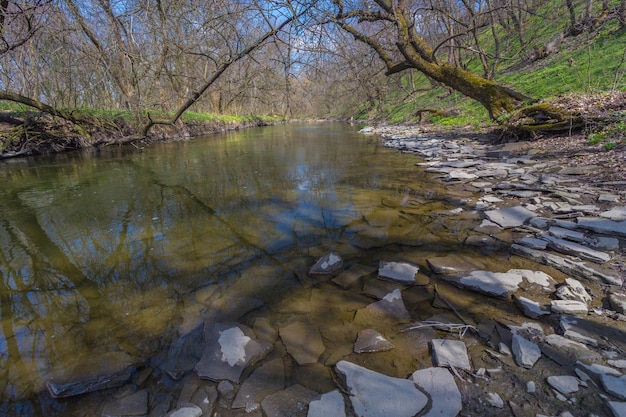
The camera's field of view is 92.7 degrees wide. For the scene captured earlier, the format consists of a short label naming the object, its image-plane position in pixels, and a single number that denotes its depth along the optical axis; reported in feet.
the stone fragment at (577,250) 7.47
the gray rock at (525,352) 5.04
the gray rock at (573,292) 6.32
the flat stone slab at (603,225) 8.38
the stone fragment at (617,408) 3.88
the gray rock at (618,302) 5.83
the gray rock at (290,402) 4.73
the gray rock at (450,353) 5.21
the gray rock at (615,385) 4.18
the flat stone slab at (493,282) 6.97
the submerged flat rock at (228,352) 5.57
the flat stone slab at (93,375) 5.40
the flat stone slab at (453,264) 8.20
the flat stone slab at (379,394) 4.47
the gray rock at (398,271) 8.03
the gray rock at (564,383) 4.46
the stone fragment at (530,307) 6.11
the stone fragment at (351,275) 8.16
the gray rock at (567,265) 6.81
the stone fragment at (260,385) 4.97
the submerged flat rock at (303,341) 5.89
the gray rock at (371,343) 5.88
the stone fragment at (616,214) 9.03
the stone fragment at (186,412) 4.74
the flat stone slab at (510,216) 10.50
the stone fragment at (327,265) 8.75
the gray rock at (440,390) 4.40
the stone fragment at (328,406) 4.52
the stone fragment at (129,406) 4.91
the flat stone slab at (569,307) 5.97
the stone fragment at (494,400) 4.45
